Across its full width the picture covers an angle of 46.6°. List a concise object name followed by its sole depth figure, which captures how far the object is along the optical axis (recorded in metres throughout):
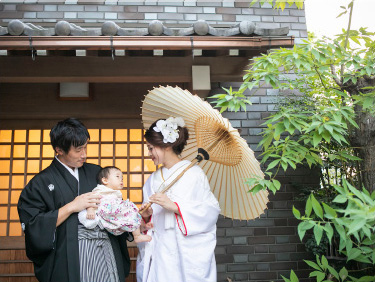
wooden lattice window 6.30
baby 3.12
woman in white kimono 3.36
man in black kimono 3.13
